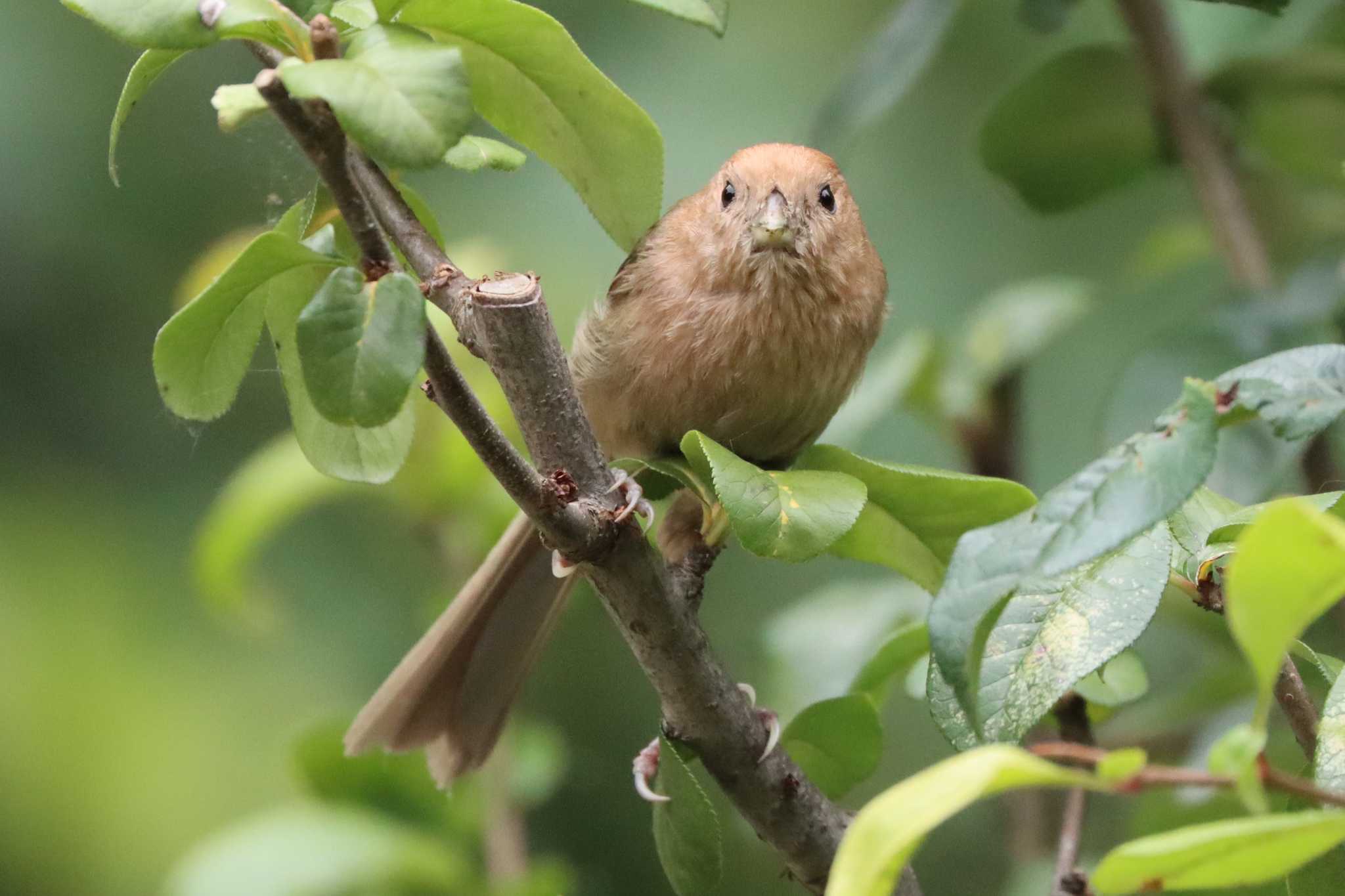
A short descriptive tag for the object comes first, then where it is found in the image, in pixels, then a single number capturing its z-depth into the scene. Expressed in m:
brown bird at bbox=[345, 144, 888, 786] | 2.85
